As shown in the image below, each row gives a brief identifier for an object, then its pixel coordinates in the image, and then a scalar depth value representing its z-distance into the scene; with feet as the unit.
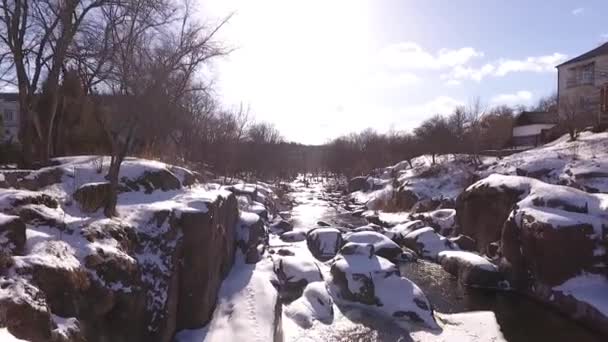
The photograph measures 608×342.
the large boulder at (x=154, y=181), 32.68
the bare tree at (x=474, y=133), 109.04
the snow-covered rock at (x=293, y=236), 64.32
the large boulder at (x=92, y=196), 25.27
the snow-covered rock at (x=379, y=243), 54.54
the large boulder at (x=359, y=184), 148.87
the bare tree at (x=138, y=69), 30.81
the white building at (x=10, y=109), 149.74
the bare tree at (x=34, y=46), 40.14
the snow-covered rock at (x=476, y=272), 46.26
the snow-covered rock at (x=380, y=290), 35.32
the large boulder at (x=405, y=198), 98.73
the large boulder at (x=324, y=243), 55.98
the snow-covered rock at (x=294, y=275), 40.08
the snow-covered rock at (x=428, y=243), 58.90
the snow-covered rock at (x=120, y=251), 16.89
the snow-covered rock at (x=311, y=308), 34.27
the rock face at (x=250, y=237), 42.98
